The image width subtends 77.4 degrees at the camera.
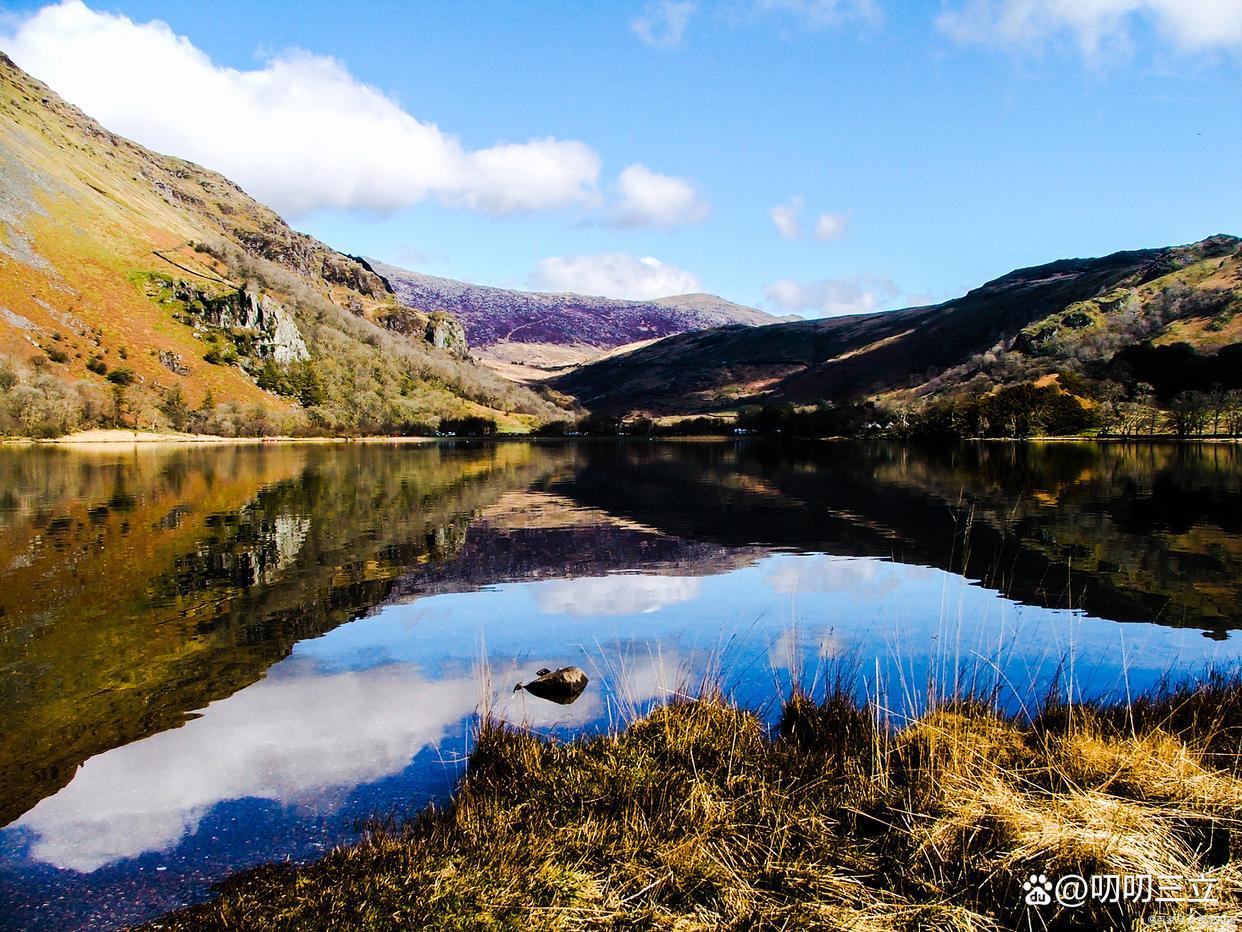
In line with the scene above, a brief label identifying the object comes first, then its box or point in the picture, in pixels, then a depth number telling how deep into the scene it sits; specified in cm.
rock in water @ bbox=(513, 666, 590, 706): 1089
